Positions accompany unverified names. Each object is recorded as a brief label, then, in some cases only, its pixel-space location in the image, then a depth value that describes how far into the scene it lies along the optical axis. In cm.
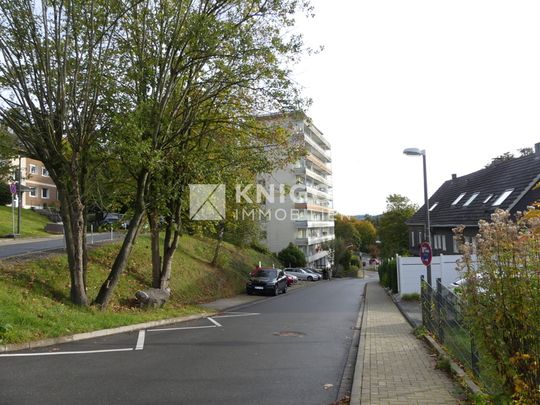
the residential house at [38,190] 5153
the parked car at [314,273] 5013
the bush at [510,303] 424
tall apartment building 6175
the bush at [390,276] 2713
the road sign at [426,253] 1443
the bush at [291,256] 5556
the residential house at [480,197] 2323
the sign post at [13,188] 2722
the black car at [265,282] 2650
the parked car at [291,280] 3806
